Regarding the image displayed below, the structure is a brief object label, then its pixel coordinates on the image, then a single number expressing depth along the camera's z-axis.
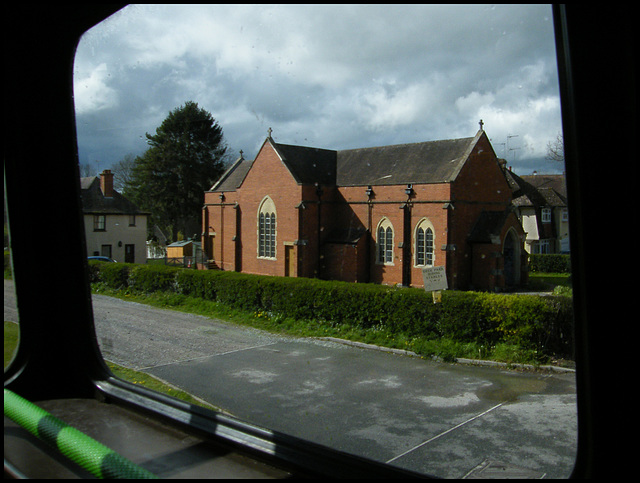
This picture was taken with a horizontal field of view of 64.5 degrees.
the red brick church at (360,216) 21.27
